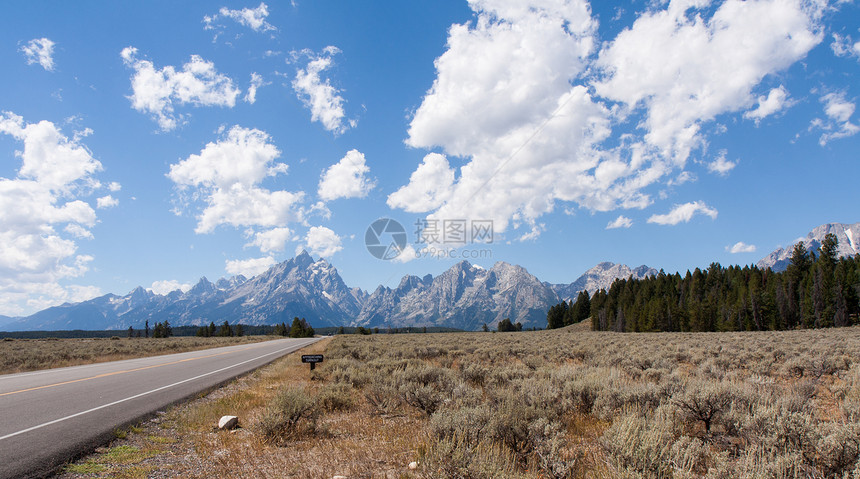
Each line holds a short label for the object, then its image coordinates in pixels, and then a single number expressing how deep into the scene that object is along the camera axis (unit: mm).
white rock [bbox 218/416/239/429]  7843
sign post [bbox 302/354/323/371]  16375
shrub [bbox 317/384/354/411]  9438
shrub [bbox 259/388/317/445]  6961
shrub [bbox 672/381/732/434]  6296
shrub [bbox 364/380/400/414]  9023
